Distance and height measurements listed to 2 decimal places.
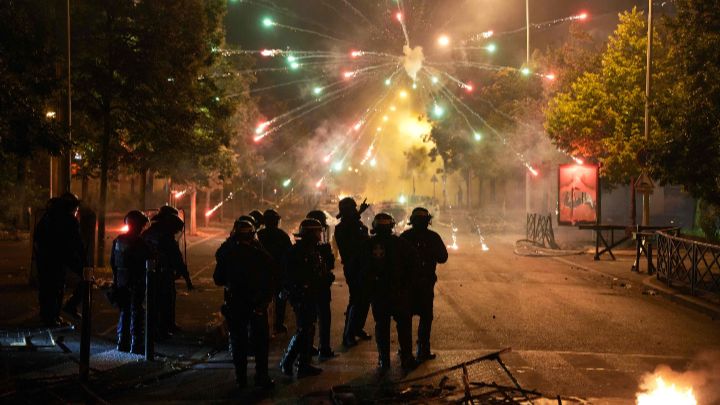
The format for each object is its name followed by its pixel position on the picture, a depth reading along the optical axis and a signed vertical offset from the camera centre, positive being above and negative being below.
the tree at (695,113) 16.61 +1.97
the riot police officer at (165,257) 10.02 -0.67
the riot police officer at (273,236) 10.07 -0.41
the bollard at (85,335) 7.14 -1.19
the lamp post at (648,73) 23.39 +3.95
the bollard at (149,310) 8.70 -1.19
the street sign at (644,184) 22.44 +0.56
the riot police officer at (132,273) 8.91 -0.77
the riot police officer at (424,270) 8.84 -0.75
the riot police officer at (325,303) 8.64 -1.11
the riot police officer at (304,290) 8.15 -0.91
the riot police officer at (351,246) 9.91 -0.53
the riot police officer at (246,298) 7.59 -0.91
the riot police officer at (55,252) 10.79 -0.65
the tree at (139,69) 17.44 +3.10
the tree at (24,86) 10.50 +1.76
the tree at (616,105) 26.08 +3.51
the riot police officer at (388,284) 8.45 -0.88
